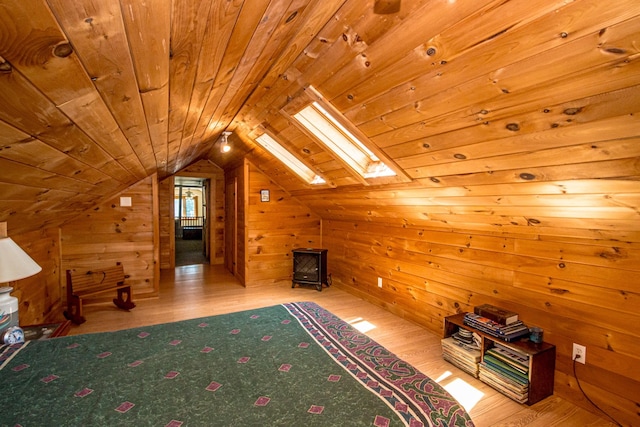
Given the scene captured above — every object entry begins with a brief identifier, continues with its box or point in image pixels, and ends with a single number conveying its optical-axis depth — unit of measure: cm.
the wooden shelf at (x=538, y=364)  220
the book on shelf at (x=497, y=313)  246
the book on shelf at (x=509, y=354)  229
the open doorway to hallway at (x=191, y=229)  782
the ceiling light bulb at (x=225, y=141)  383
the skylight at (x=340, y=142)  282
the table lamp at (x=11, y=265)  191
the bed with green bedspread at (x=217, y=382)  199
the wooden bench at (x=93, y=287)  372
